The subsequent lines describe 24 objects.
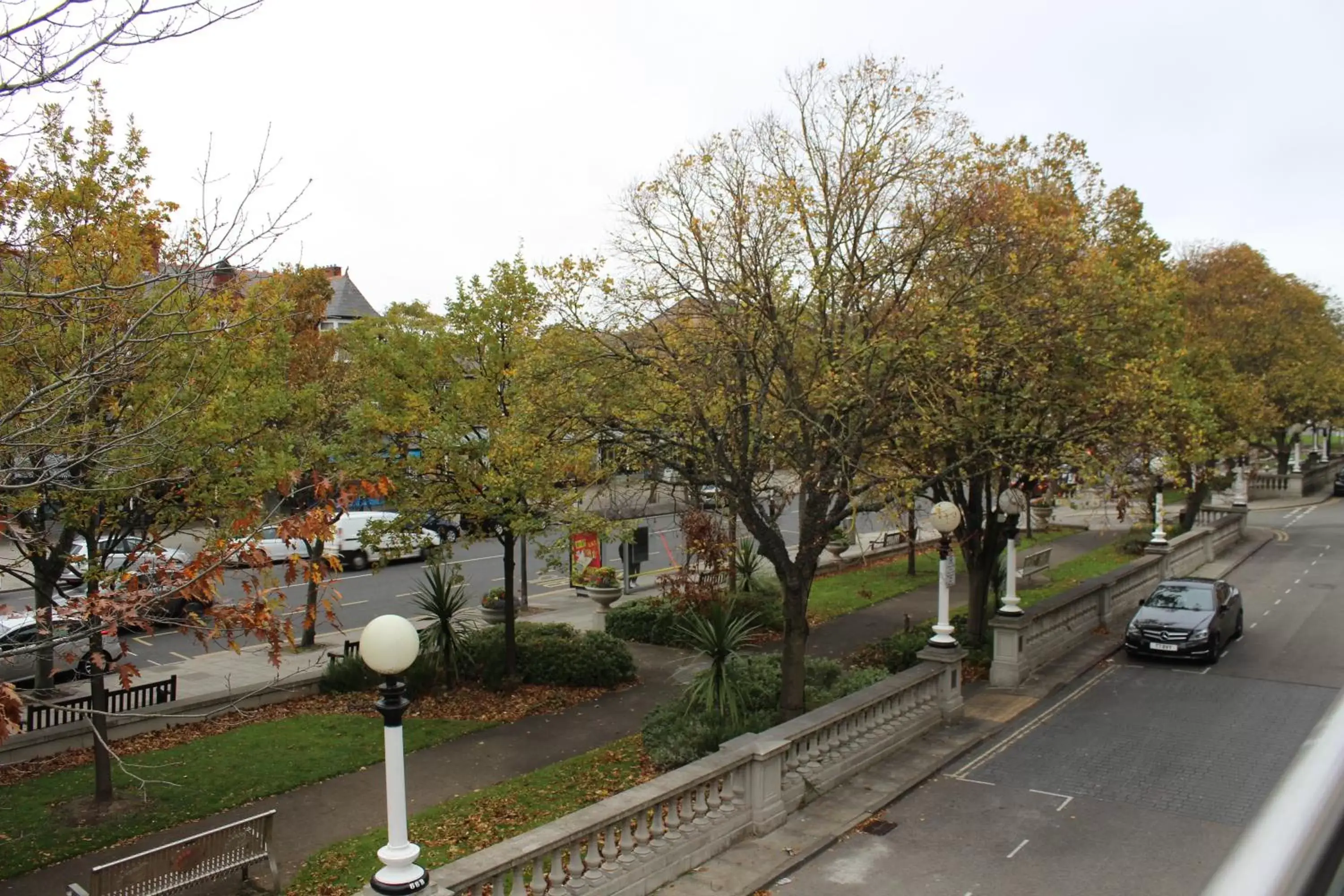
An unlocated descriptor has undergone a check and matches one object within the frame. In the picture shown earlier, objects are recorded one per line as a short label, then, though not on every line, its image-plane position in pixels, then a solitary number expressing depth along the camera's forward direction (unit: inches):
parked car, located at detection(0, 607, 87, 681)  600.4
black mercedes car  695.1
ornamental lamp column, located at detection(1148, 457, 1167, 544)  1005.2
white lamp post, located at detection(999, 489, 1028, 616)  606.5
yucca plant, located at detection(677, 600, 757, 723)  519.5
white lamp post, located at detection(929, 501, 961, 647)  537.0
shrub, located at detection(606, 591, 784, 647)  843.4
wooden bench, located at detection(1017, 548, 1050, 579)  1026.1
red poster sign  719.1
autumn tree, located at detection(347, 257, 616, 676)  649.6
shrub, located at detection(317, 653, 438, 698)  690.8
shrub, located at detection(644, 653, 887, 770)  491.8
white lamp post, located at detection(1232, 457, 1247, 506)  1432.1
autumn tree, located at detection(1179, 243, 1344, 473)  1378.0
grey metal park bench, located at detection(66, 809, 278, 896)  342.0
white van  1283.2
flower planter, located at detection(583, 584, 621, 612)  917.2
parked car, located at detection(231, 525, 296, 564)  1143.0
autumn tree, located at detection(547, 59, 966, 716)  501.4
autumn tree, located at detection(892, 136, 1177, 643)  529.7
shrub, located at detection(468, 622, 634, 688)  704.4
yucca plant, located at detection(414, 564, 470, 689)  697.0
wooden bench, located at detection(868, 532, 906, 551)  1257.1
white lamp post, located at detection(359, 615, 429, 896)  274.1
